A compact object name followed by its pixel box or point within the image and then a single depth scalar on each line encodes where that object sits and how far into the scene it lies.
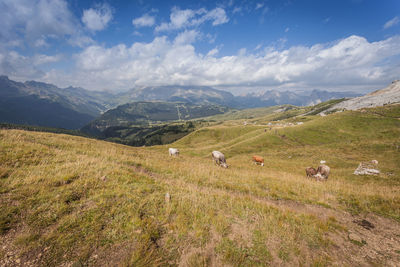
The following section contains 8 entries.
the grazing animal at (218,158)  25.69
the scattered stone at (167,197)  7.31
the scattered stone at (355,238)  6.51
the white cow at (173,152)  33.62
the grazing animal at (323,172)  20.73
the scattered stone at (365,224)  7.72
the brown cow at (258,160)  37.97
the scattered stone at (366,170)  24.05
